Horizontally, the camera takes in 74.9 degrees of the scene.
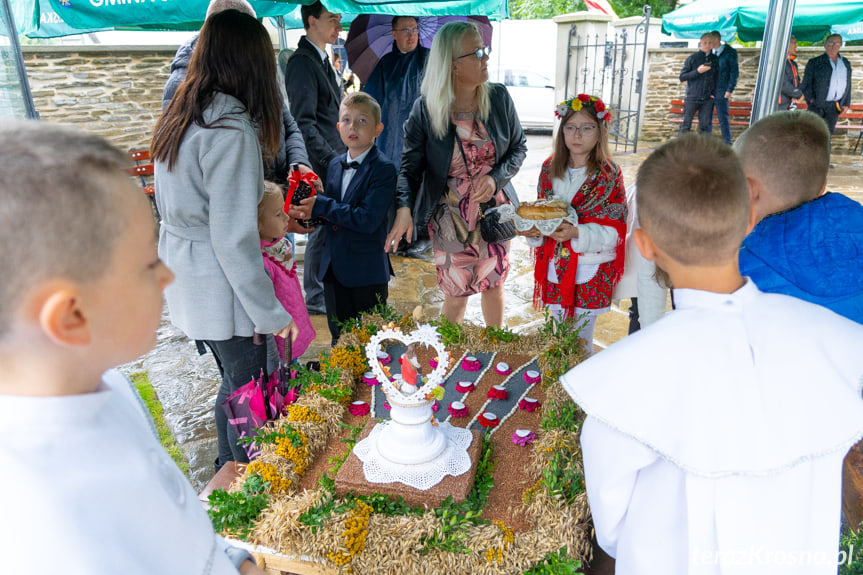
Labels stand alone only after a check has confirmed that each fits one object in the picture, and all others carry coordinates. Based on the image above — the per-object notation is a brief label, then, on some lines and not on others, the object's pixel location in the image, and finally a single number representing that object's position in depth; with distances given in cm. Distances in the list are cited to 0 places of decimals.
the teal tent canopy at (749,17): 632
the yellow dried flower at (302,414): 221
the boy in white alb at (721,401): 126
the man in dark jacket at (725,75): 1011
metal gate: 1105
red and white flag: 1509
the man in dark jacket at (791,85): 1037
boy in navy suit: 290
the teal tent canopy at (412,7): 271
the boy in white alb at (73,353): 67
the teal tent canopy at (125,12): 327
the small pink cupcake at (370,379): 257
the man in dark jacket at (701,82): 1019
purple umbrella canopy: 452
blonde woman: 304
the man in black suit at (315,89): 376
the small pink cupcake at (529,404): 234
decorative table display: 167
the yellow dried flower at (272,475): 192
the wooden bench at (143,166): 640
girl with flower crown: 281
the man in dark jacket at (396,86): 474
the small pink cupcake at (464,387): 250
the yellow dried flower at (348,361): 260
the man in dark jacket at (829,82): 1010
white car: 1344
